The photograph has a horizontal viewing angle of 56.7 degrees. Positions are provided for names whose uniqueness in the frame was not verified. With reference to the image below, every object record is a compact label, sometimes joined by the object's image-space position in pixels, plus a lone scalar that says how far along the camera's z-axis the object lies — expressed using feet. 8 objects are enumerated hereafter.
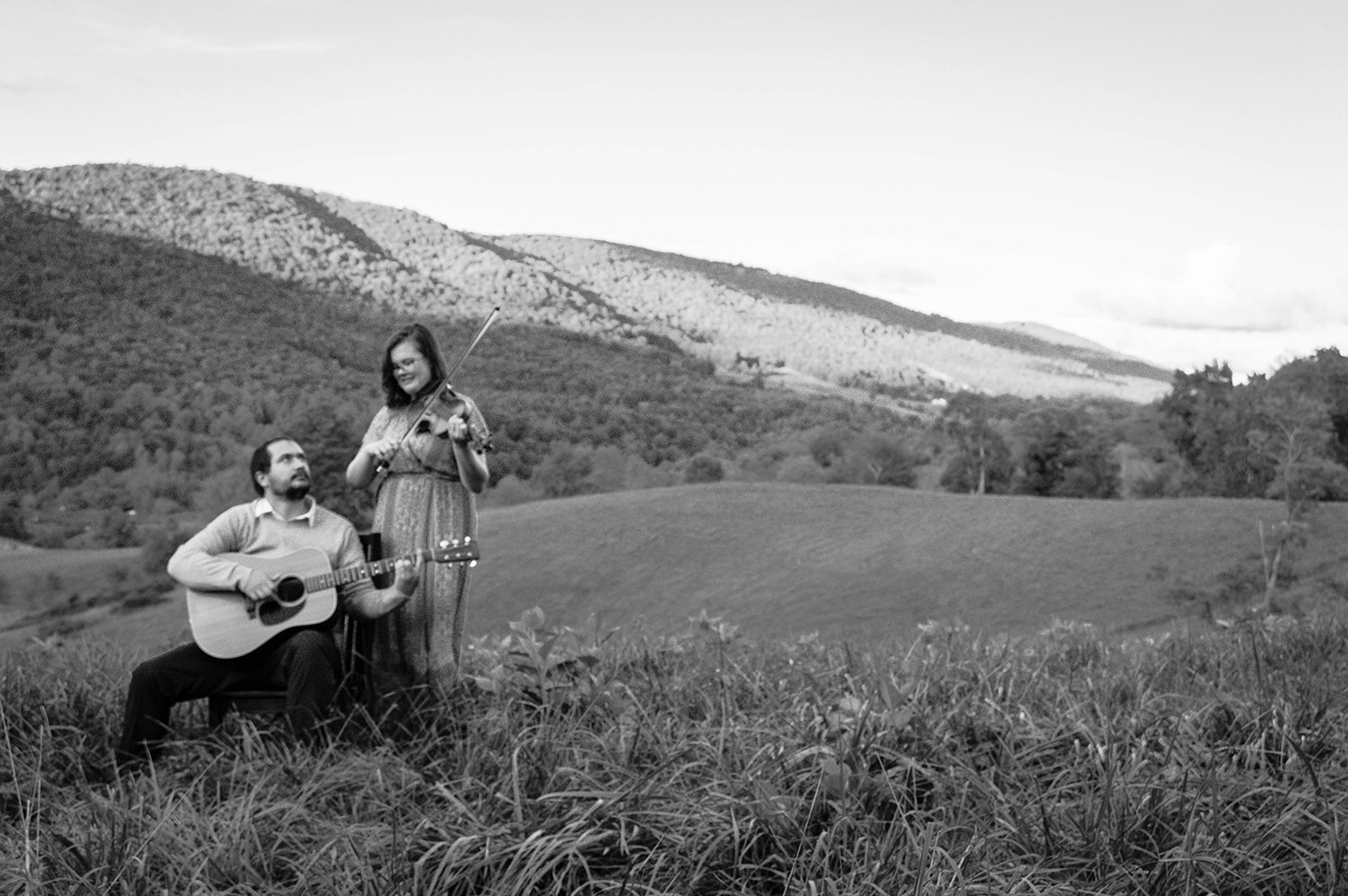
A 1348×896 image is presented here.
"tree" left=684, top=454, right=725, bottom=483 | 275.39
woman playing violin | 18.34
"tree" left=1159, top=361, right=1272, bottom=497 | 176.76
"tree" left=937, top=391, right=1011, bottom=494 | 224.94
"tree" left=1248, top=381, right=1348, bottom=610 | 143.23
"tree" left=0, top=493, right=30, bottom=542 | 254.68
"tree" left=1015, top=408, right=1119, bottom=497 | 213.87
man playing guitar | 16.60
